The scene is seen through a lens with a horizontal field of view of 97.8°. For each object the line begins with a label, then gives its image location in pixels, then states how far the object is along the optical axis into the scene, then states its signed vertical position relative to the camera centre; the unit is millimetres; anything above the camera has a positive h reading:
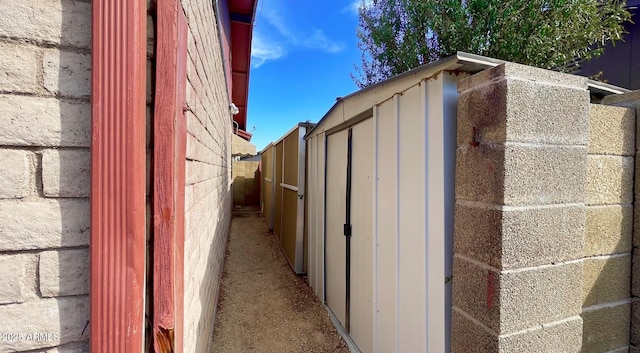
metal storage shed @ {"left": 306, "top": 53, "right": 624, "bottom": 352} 1644 -262
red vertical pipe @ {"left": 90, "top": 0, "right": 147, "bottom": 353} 872 -8
